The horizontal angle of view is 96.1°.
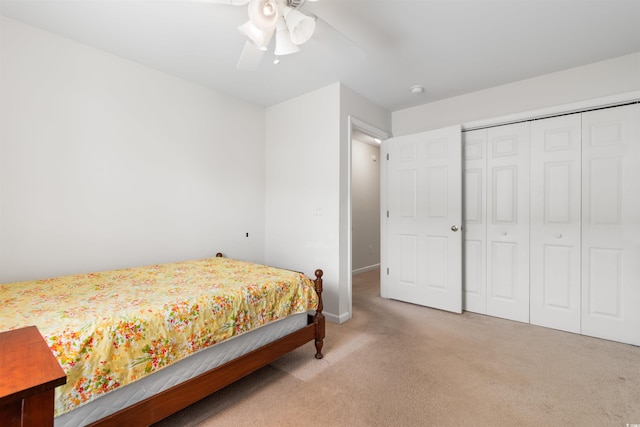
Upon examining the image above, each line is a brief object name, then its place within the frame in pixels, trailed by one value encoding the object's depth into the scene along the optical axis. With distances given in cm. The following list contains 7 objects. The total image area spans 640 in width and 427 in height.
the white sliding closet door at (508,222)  296
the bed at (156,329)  120
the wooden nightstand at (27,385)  60
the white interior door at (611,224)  245
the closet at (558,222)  249
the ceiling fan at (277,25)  143
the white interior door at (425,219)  323
